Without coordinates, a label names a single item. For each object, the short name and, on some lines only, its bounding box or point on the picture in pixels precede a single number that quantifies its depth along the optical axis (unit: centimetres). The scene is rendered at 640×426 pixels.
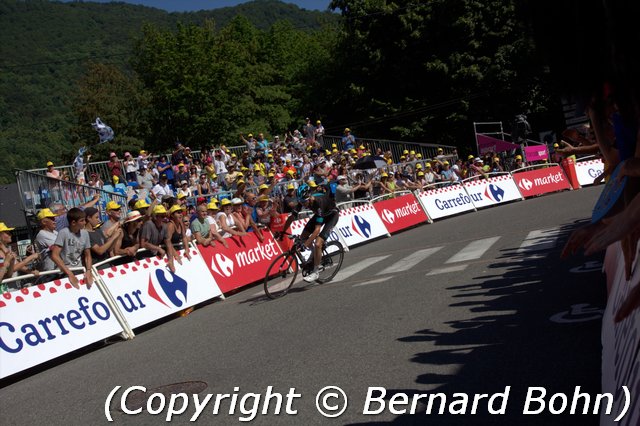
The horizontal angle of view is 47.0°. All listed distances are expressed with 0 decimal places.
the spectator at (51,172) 1977
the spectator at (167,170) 2419
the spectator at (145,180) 2245
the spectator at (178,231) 1320
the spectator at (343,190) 2262
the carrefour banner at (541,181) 2975
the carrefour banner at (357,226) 1948
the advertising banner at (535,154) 3359
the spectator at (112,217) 1240
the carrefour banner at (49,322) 953
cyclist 1319
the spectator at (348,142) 3472
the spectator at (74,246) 1098
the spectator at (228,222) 1519
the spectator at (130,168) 2439
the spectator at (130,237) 1226
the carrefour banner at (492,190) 2759
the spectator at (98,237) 1172
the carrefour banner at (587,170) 3166
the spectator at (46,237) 1134
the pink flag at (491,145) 3584
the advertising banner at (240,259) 1427
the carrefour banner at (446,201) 2522
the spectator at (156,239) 1276
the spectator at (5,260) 1038
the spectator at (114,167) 2388
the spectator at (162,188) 2134
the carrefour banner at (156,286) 1152
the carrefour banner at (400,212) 2256
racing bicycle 1283
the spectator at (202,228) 1423
